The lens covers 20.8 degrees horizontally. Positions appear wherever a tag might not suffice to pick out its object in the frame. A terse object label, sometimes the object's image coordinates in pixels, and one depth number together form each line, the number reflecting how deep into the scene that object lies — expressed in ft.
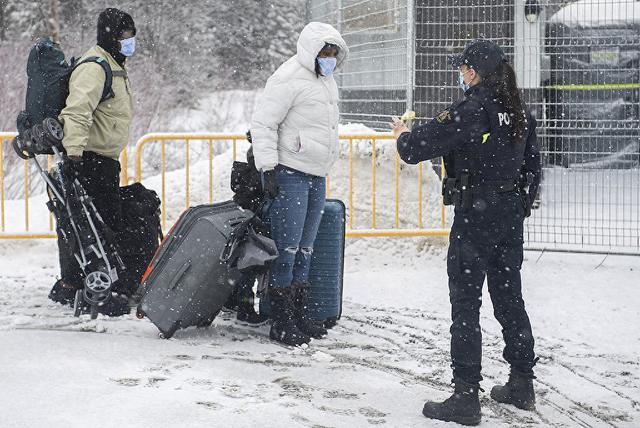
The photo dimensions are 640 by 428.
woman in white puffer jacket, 31.80
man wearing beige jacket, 34.05
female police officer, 25.22
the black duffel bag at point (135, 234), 37.15
